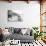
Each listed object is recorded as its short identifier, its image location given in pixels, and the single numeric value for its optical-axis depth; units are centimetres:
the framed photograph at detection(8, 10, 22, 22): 231
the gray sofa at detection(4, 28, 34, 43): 227
